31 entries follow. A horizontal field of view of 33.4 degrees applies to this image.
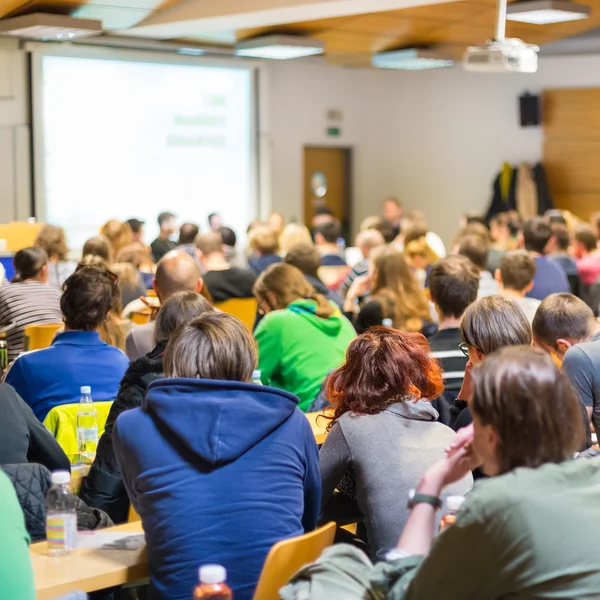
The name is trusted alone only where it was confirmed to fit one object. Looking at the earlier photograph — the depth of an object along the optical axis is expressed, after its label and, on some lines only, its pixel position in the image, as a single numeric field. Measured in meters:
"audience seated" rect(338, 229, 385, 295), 7.84
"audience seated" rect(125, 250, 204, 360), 4.73
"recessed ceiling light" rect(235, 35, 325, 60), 10.09
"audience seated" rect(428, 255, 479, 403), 4.21
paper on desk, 2.64
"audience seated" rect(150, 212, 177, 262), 9.84
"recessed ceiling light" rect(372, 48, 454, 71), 11.09
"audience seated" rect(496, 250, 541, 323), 5.60
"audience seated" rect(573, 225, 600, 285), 8.43
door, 13.91
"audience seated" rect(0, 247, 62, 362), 5.79
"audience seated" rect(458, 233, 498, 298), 7.37
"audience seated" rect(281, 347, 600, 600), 1.68
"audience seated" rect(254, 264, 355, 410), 4.73
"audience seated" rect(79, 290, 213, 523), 3.19
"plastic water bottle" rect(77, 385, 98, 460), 3.62
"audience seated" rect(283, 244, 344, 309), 6.37
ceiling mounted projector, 6.63
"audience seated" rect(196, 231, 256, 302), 6.95
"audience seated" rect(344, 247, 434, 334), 5.96
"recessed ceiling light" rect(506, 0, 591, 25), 8.62
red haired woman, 2.74
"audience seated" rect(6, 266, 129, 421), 4.05
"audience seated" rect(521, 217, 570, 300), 7.03
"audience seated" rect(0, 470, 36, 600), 2.06
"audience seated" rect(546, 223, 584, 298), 8.10
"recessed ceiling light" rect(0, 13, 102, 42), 8.58
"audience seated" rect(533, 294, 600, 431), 3.52
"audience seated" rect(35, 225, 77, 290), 7.15
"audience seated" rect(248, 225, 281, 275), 8.28
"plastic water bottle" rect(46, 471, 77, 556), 2.53
